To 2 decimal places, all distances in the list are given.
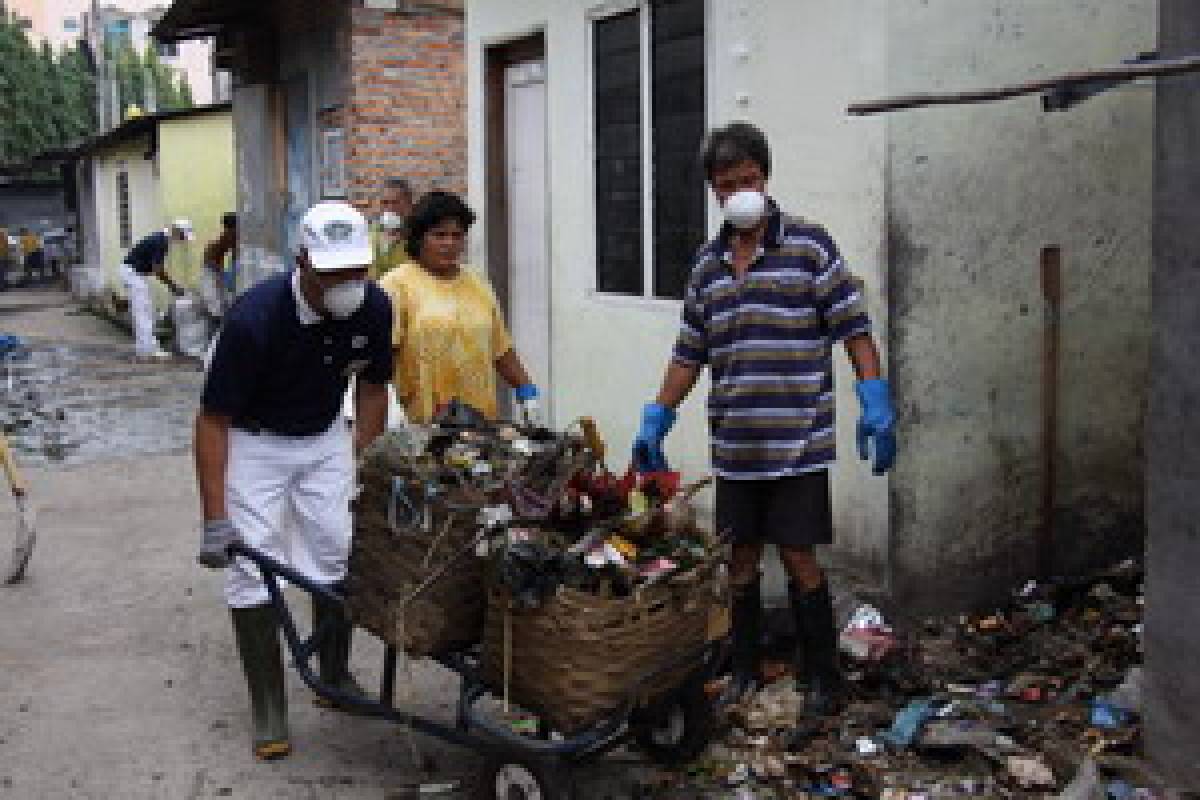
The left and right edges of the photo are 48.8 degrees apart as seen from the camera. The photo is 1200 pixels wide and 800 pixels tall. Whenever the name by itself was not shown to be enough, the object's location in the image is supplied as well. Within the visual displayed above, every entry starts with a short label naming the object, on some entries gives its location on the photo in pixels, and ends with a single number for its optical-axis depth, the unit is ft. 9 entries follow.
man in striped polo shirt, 14.43
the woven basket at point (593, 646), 11.78
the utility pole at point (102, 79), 114.52
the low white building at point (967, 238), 17.07
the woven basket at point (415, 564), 12.76
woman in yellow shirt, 17.07
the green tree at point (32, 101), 140.87
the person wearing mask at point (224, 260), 54.34
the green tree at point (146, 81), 183.93
